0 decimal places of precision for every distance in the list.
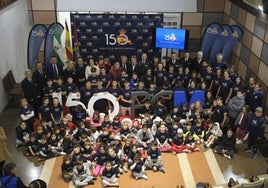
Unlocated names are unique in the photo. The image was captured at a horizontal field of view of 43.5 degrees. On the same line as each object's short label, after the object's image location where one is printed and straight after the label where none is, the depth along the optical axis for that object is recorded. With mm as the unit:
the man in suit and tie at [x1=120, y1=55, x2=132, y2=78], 11498
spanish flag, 13469
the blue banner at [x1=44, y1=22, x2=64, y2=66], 12281
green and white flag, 12500
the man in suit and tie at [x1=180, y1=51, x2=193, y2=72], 11781
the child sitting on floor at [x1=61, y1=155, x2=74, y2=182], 8102
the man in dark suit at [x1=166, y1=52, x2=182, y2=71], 11602
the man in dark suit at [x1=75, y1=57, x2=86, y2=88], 11219
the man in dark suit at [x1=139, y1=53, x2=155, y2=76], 11516
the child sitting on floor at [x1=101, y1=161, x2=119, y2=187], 7906
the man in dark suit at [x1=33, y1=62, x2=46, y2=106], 10601
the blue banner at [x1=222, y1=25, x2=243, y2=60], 11970
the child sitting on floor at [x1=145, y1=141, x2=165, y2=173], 8508
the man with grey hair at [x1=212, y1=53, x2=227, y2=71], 11430
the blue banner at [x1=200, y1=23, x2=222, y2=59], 12602
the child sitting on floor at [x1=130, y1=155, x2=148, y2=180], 8211
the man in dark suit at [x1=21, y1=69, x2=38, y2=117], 10172
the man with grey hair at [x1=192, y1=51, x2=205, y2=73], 11602
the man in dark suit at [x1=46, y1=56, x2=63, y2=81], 11195
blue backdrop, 13688
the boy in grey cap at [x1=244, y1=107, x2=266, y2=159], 8852
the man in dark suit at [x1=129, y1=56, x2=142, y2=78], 11422
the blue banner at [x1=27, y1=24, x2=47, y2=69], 11758
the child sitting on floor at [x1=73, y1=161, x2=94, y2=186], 7883
